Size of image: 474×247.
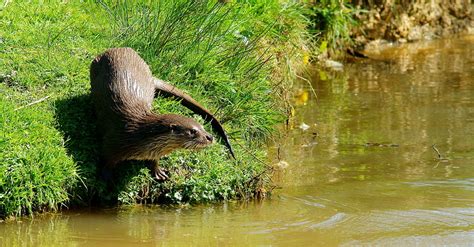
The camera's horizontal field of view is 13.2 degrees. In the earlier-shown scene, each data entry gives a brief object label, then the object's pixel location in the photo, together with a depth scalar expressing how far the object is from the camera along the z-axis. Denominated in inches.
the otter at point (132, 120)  450.9
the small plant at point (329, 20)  749.9
